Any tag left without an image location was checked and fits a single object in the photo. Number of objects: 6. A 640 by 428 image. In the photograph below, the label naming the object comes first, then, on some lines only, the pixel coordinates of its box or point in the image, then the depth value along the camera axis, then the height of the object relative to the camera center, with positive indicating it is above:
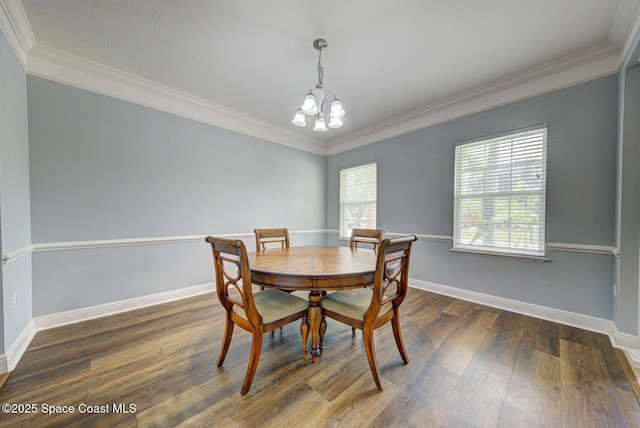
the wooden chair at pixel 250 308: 1.32 -0.66
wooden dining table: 1.39 -0.40
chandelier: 1.83 +0.87
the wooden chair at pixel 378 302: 1.34 -0.64
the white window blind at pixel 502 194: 2.36 +0.19
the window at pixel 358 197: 3.91 +0.24
